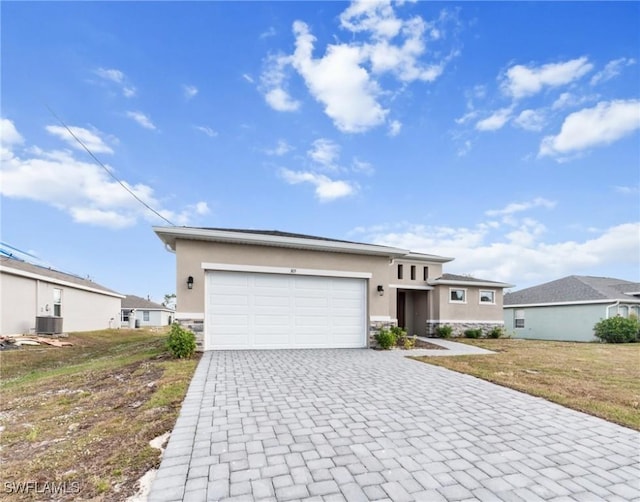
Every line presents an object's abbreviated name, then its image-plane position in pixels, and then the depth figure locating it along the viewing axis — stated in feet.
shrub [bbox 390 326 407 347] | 38.21
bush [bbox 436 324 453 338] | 56.29
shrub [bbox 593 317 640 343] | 58.85
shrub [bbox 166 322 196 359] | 28.19
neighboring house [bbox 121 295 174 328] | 120.88
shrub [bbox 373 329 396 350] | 36.27
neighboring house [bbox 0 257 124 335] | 49.65
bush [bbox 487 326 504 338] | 60.34
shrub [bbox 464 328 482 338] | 58.54
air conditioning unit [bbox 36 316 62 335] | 53.67
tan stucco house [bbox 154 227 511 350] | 31.76
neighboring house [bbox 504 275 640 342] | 66.49
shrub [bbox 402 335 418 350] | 39.06
